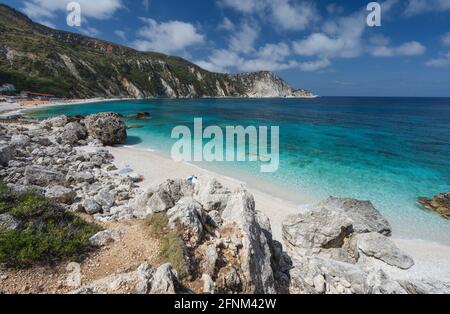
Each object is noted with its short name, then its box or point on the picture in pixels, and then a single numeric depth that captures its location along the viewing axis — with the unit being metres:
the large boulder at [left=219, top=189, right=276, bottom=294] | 6.53
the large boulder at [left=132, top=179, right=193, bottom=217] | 9.11
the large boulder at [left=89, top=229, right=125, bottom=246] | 7.67
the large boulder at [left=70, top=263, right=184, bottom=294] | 5.21
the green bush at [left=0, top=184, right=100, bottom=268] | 6.34
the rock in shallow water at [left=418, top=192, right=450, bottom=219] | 15.18
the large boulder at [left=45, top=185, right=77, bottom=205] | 11.51
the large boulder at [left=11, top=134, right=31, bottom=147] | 20.51
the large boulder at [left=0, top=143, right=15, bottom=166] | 15.10
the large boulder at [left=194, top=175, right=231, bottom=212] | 9.80
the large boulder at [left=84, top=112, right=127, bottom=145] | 30.08
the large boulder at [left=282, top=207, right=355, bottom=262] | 10.74
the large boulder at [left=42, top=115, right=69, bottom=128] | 37.28
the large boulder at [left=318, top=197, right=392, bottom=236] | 12.20
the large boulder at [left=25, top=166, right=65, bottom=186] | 13.02
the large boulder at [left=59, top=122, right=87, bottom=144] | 28.31
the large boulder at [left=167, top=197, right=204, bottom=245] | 7.20
